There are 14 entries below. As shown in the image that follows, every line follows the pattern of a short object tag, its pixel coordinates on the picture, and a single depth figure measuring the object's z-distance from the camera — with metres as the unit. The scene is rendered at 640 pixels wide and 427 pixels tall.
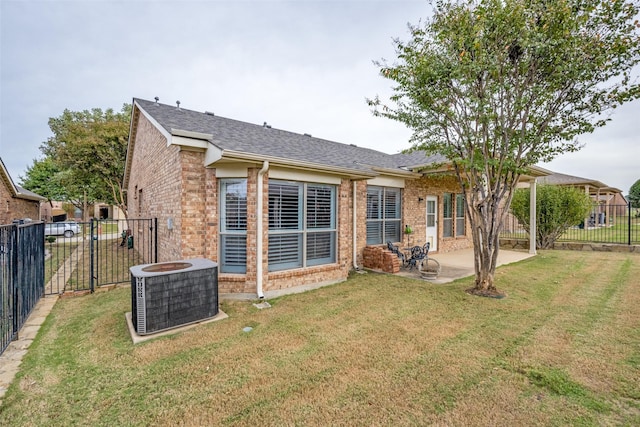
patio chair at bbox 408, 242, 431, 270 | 8.09
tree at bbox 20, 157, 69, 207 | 30.84
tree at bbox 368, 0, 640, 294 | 4.96
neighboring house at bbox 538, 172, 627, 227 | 20.91
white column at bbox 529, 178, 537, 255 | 11.45
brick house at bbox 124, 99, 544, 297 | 5.76
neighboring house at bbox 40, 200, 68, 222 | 35.72
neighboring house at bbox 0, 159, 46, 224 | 15.86
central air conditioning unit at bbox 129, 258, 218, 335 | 4.03
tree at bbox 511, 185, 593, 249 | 12.16
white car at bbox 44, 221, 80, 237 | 20.17
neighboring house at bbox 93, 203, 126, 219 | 41.04
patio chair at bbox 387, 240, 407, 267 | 8.46
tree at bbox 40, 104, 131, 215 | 16.16
